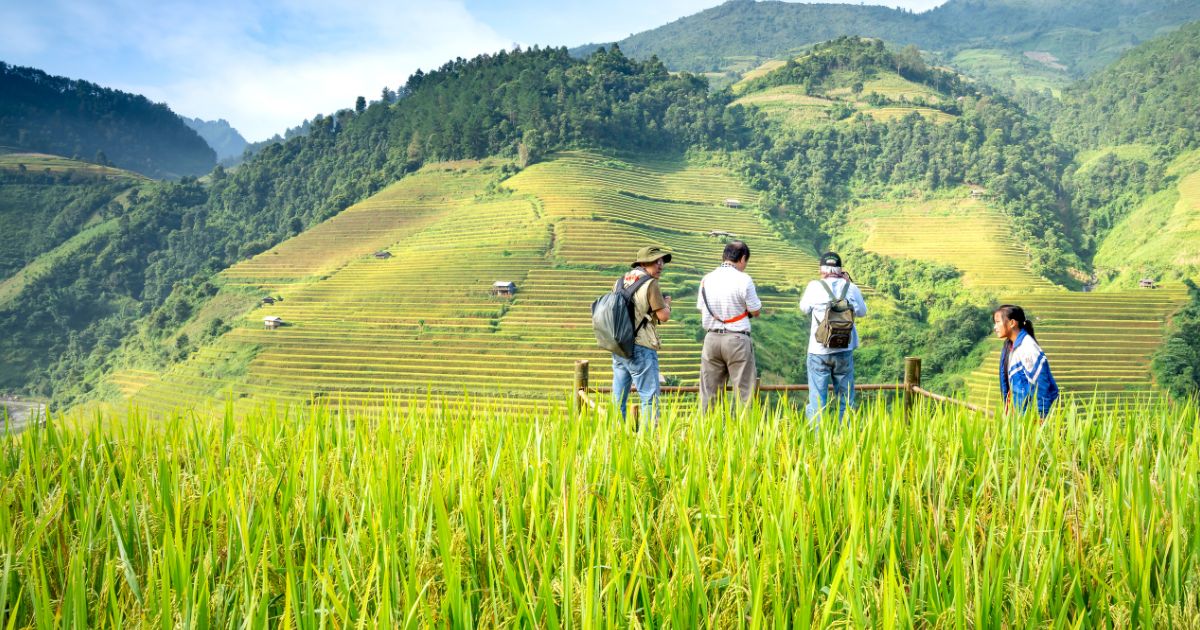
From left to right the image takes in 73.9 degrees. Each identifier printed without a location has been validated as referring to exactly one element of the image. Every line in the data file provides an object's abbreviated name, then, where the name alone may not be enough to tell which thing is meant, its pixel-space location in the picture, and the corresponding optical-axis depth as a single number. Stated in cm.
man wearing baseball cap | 530
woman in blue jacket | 427
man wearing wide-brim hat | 520
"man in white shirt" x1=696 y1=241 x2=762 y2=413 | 520
